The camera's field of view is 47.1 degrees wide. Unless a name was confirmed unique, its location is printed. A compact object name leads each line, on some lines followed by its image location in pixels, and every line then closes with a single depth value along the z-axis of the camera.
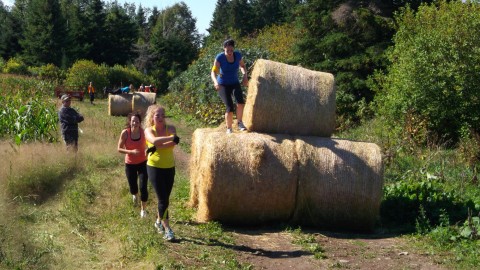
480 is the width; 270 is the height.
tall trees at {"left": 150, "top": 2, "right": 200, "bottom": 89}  60.93
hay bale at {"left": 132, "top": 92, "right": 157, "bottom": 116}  24.88
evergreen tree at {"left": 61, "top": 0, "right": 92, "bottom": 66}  58.38
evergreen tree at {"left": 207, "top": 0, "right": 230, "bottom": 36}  79.31
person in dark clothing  11.91
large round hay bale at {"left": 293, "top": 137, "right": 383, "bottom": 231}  7.86
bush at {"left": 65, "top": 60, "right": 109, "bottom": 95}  44.25
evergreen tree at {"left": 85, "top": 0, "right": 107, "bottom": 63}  63.52
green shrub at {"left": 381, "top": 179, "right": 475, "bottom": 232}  8.24
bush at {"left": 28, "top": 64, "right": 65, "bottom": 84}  46.00
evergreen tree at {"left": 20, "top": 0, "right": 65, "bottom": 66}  56.09
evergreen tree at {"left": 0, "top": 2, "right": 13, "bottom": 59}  62.76
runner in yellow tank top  7.01
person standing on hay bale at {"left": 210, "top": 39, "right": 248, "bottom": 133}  9.16
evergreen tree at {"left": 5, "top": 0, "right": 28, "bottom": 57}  63.25
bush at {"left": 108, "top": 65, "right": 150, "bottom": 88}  49.34
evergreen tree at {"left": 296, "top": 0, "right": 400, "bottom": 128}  21.83
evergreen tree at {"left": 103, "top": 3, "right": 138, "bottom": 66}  65.19
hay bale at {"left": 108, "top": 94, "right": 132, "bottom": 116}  25.27
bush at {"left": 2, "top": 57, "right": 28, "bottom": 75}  44.31
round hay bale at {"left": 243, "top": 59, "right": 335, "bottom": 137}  8.35
